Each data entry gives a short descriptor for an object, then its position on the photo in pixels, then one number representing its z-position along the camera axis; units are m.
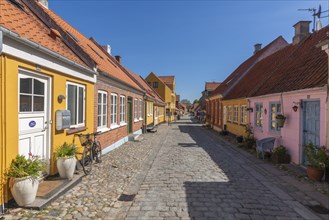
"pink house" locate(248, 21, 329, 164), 7.22
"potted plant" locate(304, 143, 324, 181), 6.36
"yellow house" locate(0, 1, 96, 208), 4.31
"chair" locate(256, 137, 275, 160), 9.66
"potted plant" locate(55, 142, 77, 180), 5.85
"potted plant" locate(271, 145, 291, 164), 8.65
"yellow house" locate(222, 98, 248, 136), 15.39
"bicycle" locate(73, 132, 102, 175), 7.05
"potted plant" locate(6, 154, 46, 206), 4.30
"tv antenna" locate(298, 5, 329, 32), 13.27
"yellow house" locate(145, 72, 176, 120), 48.81
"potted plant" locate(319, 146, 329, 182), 6.29
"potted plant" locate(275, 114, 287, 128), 8.98
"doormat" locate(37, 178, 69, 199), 4.94
